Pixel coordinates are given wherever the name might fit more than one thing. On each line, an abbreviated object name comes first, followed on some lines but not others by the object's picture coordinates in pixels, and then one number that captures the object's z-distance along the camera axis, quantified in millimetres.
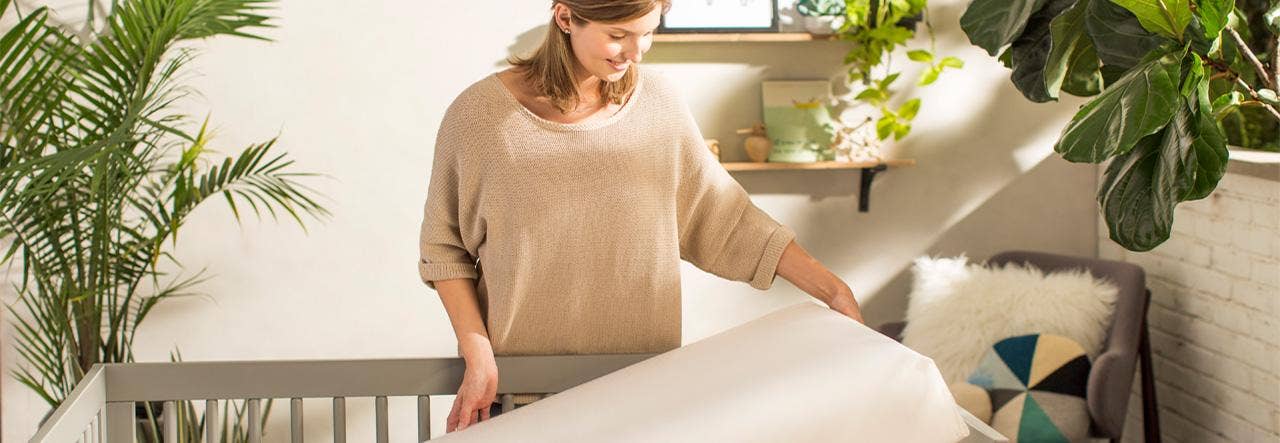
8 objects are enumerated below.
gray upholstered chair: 3020
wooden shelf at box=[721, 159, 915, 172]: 3385
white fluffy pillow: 3186
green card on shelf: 3406
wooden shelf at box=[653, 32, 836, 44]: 3344
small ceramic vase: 3393
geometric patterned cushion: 3023
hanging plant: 3328
